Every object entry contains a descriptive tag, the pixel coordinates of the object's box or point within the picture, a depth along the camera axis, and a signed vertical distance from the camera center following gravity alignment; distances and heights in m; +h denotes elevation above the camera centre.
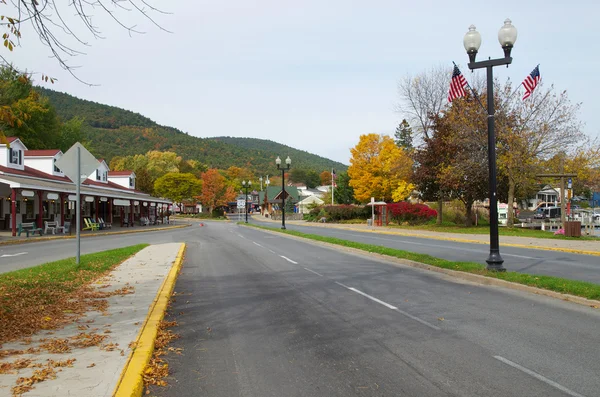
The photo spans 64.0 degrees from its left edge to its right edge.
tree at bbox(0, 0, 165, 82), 5.91 +2.30
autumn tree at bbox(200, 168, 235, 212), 97.44 +3.70
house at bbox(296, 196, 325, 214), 100.91 +0.88
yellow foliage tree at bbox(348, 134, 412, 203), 62.91 +5.25
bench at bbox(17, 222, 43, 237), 29.89 -1.36
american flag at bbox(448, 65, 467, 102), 19.42 +4.98
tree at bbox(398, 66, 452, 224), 45.80 +10.26
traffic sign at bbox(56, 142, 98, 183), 12.44 +1.18
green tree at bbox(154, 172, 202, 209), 91.94 +4.26
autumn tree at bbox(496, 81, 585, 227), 32.53 +4.69
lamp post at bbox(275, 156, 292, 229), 37.41 +3.51
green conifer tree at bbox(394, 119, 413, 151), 78.75 +12.35
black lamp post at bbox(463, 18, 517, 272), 12.29 +2.87
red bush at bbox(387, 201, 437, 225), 46.93 -0.50
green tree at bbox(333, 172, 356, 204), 86.19 +2.52
